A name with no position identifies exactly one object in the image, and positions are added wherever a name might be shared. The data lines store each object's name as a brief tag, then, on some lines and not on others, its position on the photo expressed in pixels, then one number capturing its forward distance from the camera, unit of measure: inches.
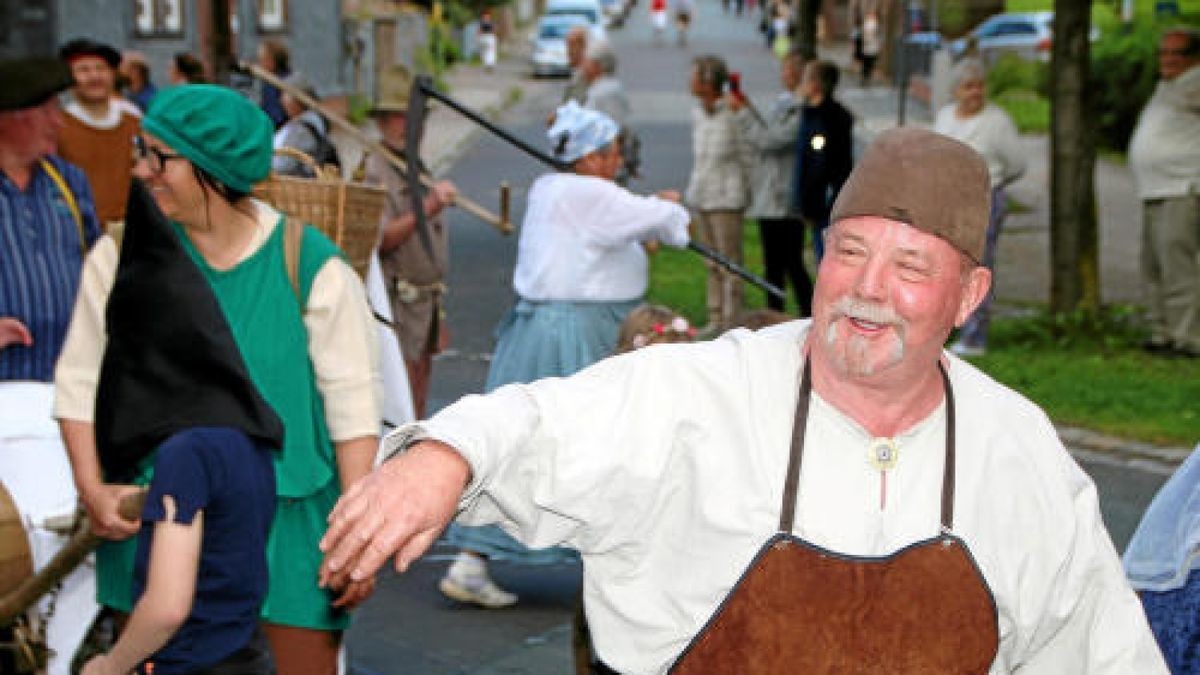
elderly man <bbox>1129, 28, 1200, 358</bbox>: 456.4
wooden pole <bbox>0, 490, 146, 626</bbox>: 150.8
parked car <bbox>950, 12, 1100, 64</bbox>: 1536.7
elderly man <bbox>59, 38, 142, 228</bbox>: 343.0
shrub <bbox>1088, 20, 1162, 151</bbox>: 1016.2
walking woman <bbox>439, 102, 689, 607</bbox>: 271.9
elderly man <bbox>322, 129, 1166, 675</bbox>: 111.3
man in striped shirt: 212.8
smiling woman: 142.7
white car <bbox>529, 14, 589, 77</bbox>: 1672.0
